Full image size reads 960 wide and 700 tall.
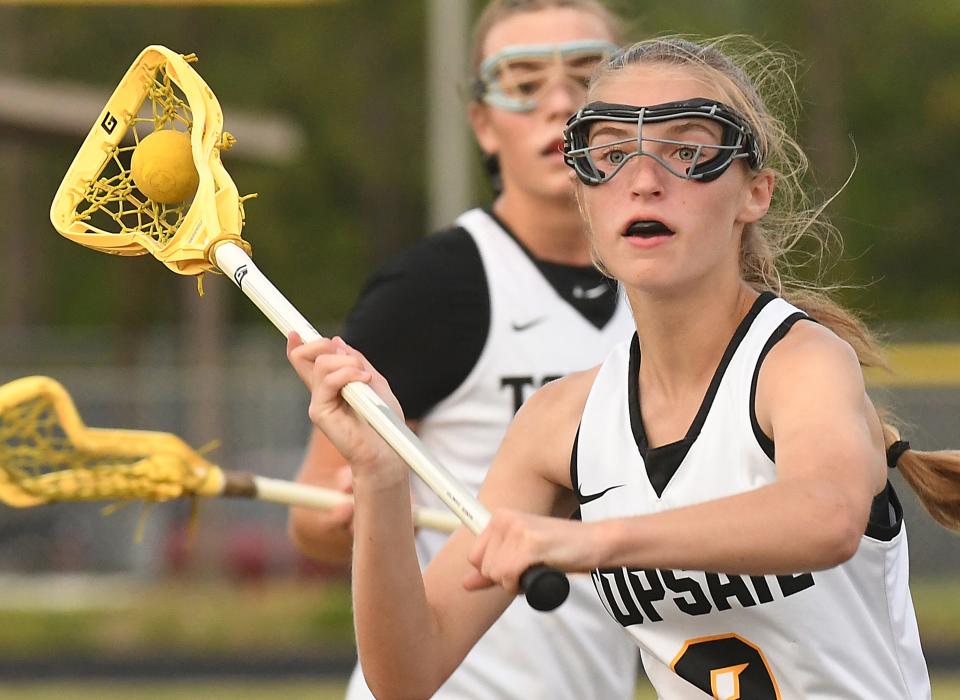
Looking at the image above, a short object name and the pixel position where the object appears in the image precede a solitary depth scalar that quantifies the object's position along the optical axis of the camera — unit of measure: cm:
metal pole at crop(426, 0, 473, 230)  2589
